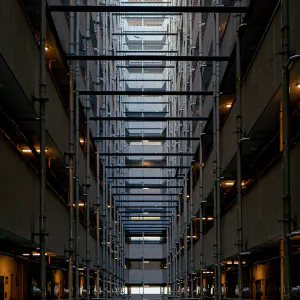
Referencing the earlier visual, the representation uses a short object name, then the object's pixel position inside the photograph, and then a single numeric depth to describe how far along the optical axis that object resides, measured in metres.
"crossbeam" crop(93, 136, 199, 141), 29.70
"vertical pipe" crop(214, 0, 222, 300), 24.17
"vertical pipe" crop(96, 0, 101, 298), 34.68
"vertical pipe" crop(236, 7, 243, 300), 18.94
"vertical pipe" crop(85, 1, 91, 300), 29.19
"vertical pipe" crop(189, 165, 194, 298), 37.06
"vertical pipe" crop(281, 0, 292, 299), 12.10
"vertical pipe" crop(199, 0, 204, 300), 30.52
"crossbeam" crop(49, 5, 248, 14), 17.93
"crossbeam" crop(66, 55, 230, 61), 20.41
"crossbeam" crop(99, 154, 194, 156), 34.33
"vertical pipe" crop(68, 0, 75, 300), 22.47
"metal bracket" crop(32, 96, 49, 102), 15.77
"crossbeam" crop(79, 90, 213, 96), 23.84
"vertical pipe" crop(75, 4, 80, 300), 24.22
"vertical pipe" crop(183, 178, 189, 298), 41.09
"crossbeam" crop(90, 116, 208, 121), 27.13
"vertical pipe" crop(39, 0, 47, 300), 15.97
